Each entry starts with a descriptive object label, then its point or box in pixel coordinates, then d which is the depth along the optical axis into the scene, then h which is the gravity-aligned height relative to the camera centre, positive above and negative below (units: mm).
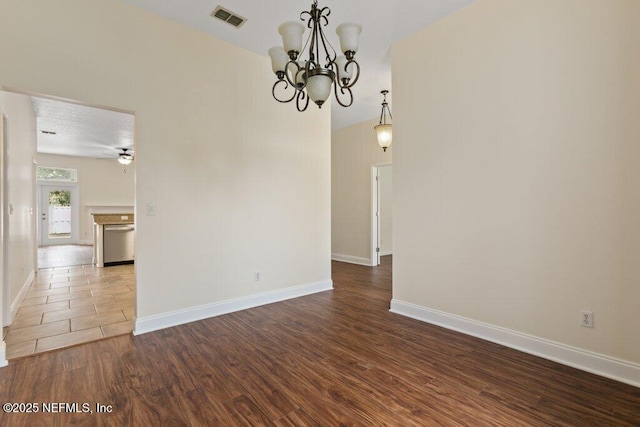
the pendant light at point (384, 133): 4879 +1273
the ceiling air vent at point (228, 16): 2973 +1969
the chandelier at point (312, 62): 1924 +1031
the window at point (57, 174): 9445 +1173
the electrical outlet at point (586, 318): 2242 -793
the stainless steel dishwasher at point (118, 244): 6340 -701
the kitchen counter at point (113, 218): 6129 -151
